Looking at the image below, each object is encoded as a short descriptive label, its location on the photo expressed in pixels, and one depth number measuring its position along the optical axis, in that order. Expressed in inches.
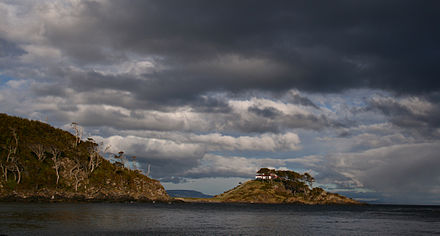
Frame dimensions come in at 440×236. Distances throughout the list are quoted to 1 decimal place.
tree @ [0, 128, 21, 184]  5433.1
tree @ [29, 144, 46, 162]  6054.1
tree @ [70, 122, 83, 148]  7632.9
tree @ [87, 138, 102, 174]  6786.4
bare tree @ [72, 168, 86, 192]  6107.3
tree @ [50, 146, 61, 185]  5920.3
